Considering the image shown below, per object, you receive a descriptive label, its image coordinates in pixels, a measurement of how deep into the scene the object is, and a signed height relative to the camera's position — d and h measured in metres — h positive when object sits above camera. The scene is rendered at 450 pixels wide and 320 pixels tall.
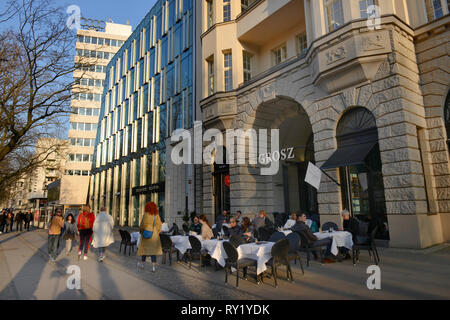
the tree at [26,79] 10.30 +4.89
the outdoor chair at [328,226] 10.32 -0.79
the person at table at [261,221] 11.32 -0.63
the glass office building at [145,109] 24.91 +10.01
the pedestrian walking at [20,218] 29.55 -0.86
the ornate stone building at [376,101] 10.05 +3.87
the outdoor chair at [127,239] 11.14 -1.19
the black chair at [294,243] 7.08 -0.94
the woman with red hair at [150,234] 8.12 -0.74
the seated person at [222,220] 12.43 -0.70
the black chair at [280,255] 6.29 -1.08
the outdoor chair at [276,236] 7.55 -0.81
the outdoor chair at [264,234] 8.56 -0.85
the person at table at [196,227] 10.04 -0.72
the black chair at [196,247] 8.14 -1.14
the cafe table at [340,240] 8.20 -1.03
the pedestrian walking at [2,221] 26.70 -1.02
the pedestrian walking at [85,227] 10.48 -0.67
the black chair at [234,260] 6.41 -1.23
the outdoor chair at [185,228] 11.88 -0.91
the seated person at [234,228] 9.04 -0.71
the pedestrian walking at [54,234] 10.15 -0.87
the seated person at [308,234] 8.17 -0.83
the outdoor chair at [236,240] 7.26 -0.86
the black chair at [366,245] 7.91 -1.15
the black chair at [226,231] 9.94 -0.89
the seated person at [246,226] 9.04 -0.64
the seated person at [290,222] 11.30 -0.71
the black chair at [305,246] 8.16 -1.17
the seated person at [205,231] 9.12 -0.78
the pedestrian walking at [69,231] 11.96 -0.91
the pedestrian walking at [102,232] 9.90 -0.82
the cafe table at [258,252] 6.48 -1.08
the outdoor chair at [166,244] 8.97 -1.14
